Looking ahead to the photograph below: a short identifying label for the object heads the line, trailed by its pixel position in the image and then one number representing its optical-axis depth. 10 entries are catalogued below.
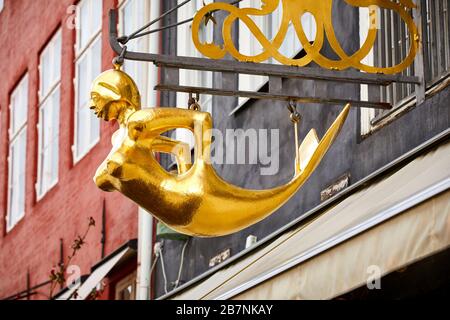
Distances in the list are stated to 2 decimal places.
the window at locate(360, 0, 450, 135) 9.80
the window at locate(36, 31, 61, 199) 20.56
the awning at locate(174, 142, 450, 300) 7.84
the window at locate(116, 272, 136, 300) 17.08
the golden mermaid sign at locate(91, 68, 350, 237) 6.79
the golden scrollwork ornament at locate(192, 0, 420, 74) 7.86
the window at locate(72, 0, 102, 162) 18.89
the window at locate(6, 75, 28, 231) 21.97
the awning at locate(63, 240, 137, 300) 16.53
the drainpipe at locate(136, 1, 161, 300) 15.65
